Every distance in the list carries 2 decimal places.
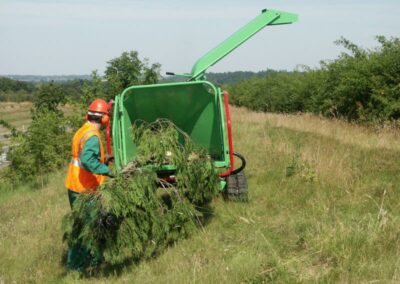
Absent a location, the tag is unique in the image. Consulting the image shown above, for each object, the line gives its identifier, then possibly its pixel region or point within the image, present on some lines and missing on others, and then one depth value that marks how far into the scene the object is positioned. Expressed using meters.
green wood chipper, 6.15
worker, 5.19
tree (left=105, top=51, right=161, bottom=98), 13.70
